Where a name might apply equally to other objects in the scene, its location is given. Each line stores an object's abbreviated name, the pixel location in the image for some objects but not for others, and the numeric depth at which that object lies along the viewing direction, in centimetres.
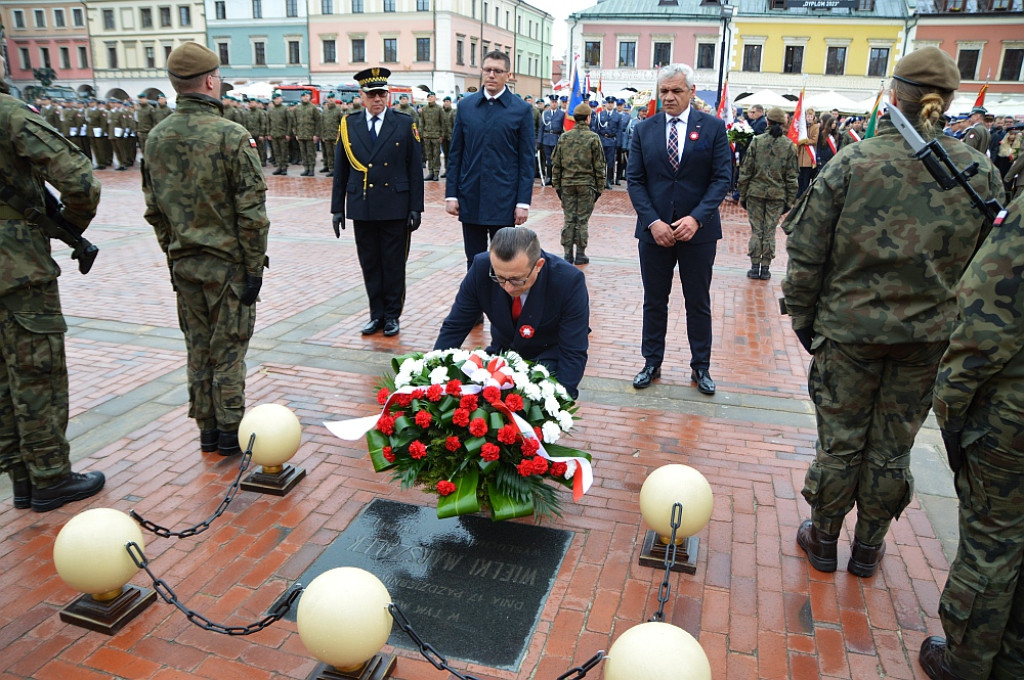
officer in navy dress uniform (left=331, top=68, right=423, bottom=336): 610
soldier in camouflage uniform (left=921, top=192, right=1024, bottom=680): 207
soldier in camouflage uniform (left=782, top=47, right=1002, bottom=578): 268
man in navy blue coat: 601
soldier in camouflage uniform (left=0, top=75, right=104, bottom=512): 330
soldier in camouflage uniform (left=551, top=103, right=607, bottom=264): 944
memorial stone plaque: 275
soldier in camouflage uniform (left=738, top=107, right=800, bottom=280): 878
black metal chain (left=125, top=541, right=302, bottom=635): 256
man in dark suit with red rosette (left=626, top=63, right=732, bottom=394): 492
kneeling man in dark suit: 372
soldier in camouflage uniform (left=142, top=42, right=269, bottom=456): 377
